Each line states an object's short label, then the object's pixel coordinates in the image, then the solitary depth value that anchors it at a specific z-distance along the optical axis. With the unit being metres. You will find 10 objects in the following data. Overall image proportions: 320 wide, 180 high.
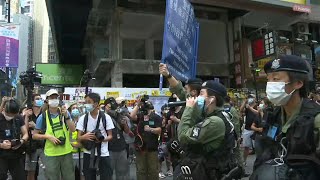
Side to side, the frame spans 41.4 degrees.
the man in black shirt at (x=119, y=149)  8.01
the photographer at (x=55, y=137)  6.89
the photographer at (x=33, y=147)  7.87
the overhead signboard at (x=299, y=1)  19.05
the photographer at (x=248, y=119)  10.64
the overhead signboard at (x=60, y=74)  31.75
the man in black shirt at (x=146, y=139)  8.32
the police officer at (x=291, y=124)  2.52
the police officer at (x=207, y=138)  3.85
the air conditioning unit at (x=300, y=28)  22.84
